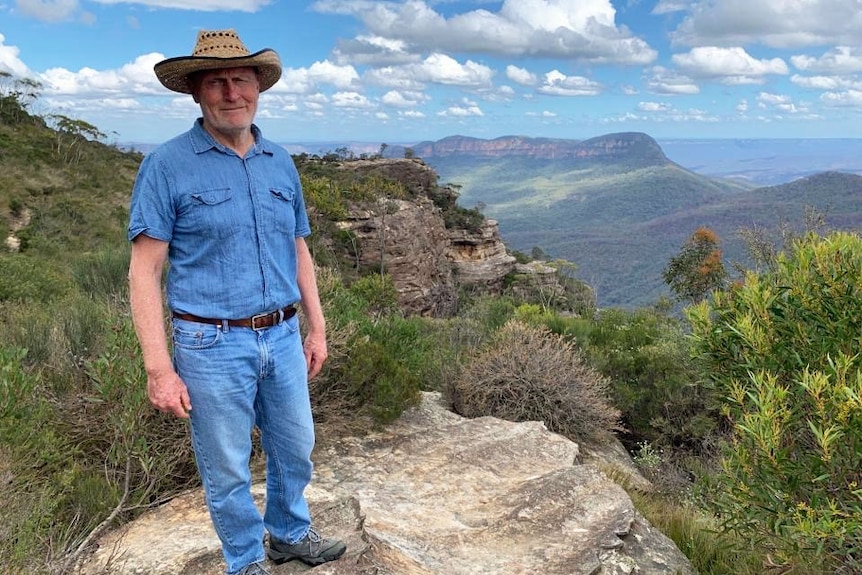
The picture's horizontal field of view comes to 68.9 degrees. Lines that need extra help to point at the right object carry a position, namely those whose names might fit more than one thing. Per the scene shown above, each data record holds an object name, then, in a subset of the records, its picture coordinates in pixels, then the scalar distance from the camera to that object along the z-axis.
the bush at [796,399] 2.17
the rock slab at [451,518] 2.75
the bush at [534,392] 5.56
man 2.09
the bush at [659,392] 6.91
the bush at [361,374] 4.56
